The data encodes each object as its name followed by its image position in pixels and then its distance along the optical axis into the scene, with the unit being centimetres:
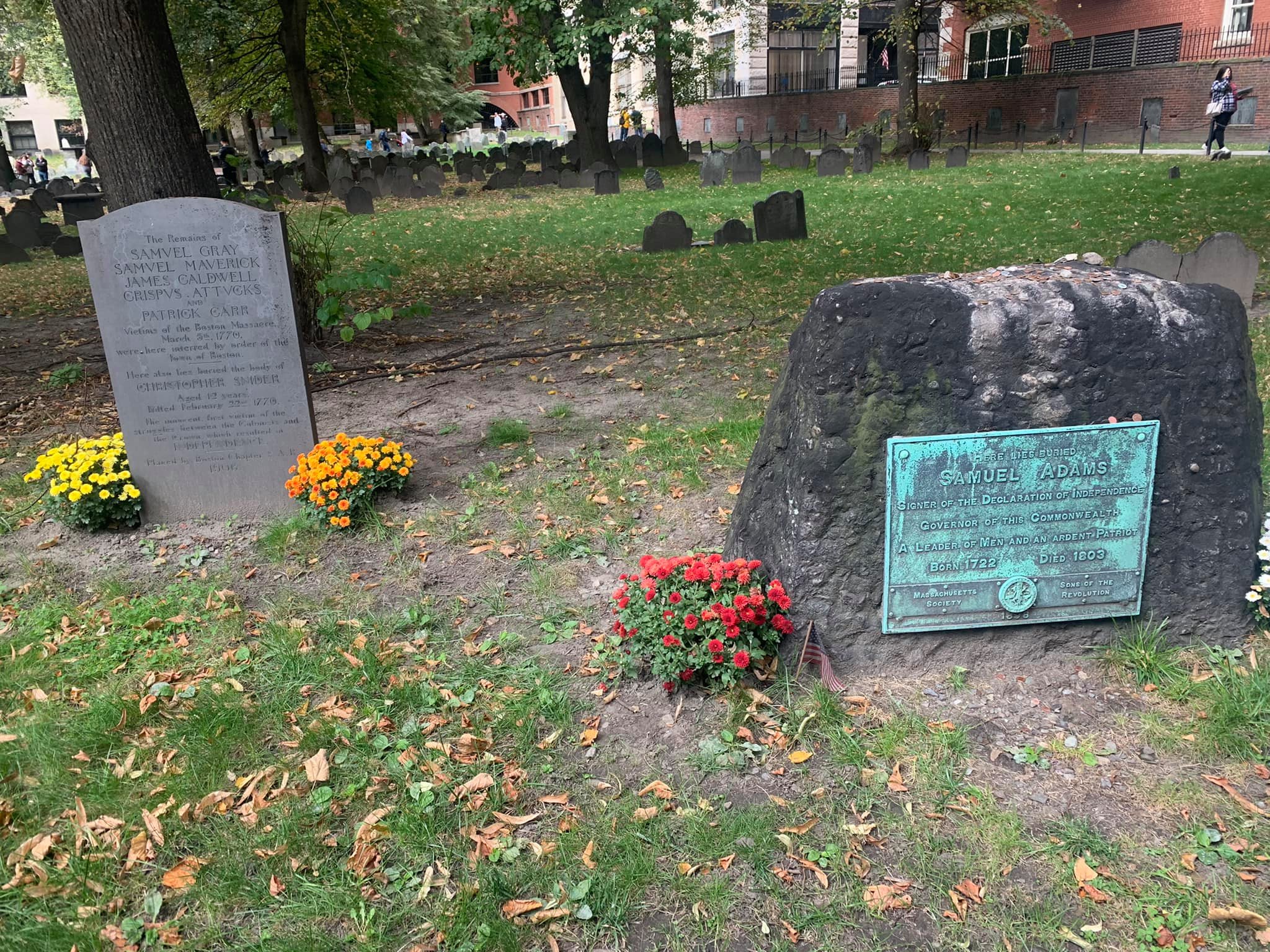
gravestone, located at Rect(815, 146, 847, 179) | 2305
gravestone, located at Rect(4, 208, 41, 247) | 1650
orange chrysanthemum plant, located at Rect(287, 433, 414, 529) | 493
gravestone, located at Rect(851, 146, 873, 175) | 2348
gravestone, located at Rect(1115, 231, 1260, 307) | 818
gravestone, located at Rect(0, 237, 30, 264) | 1576
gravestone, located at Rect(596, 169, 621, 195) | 2194
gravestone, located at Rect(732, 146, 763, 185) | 2275
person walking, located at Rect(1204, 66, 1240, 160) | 1998
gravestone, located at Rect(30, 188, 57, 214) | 2252
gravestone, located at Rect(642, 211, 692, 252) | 1330
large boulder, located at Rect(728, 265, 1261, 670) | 319
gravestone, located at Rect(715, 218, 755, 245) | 1325
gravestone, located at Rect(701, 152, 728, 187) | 2244
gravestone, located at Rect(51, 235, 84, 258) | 1627
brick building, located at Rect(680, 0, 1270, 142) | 2755
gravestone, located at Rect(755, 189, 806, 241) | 1333
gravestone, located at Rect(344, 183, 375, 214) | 1997
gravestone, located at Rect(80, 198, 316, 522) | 473
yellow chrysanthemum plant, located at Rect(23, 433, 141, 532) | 493
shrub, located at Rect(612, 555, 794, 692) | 331
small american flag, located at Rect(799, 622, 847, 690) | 341
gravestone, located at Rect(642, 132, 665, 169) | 2978
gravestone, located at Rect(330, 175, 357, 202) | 2317
